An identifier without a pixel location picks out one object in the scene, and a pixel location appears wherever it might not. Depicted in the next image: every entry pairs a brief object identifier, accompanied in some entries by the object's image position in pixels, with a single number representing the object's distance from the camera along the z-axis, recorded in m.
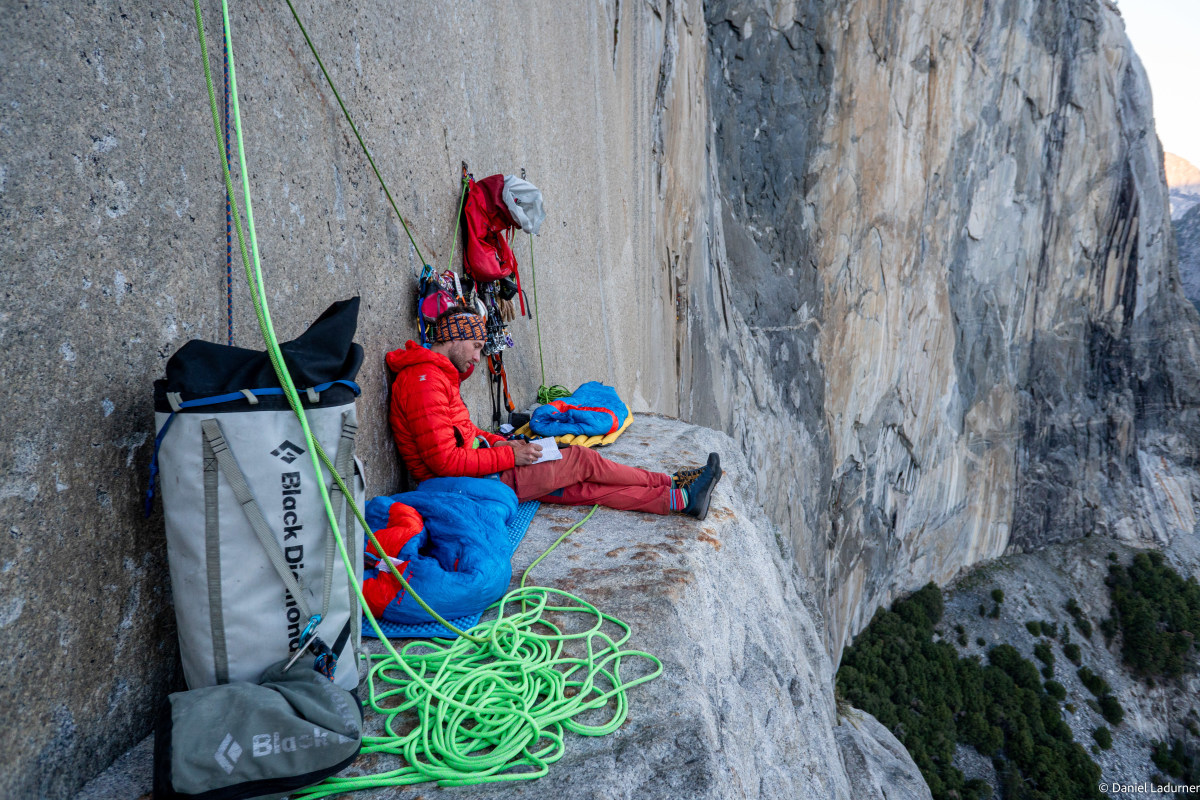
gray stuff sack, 1.18
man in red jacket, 2.83
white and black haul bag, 1.35
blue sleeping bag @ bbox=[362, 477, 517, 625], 1.99
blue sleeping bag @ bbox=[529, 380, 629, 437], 3.98
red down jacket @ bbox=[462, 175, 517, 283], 3.77
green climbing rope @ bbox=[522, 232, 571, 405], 4.84
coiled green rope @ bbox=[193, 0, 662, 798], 1.44
